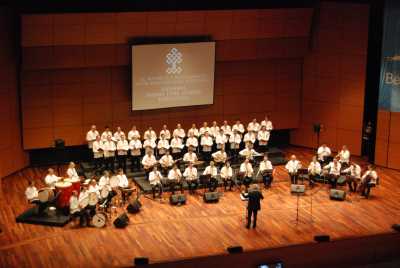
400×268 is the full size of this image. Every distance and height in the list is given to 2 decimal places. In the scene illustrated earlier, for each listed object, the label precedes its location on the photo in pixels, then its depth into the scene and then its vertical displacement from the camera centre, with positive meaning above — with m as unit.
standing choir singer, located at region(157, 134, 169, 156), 18.38 -2.31
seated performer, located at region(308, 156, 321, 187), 17.33 -2.66
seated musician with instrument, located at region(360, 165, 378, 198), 16.77 -2.83
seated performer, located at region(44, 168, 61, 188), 16.02 -2.85
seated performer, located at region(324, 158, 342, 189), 17.34 -2.70
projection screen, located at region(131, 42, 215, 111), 19.03 -0.39
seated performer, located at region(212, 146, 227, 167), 17.89 -2.49
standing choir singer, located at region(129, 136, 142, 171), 18.23 -2.32
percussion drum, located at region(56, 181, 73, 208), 15.34 -3.04
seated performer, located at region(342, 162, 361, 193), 17.12 -2.78
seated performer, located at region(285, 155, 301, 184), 17.53 -2.67
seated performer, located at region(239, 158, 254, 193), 17.20 -2.75
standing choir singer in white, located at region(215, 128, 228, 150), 18.83 -2.14
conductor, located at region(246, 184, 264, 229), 14.76 -3.03
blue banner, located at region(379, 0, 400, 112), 18.42 +0.14
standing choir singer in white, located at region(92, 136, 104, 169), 17.98 -2.36
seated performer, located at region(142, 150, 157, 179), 17.42 -2.58
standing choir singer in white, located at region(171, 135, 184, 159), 18.50 -2.28
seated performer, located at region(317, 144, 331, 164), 18.39 -2.43
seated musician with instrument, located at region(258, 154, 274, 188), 17.52 -2.76
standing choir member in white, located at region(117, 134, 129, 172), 18.09 -2.33
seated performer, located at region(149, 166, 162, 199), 16.59 -2.87
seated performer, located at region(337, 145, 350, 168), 18.06 -2.44
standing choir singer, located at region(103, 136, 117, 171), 17.97 -2.37
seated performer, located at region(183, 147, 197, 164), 17.70 -2.50
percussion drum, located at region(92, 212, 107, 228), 14.99 -3.54
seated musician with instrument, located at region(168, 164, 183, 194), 16.72 -2.85
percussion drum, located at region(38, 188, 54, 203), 15.27 -3.08
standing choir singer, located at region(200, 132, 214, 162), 18.77 -2.24
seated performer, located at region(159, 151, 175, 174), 17.54 -2.59
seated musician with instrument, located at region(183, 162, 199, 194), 16.95 -2.87
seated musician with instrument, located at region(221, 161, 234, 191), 17.17 -2.78
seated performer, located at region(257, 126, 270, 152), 19.53 -2.11
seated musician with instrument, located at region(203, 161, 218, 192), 16.97 -2.81
